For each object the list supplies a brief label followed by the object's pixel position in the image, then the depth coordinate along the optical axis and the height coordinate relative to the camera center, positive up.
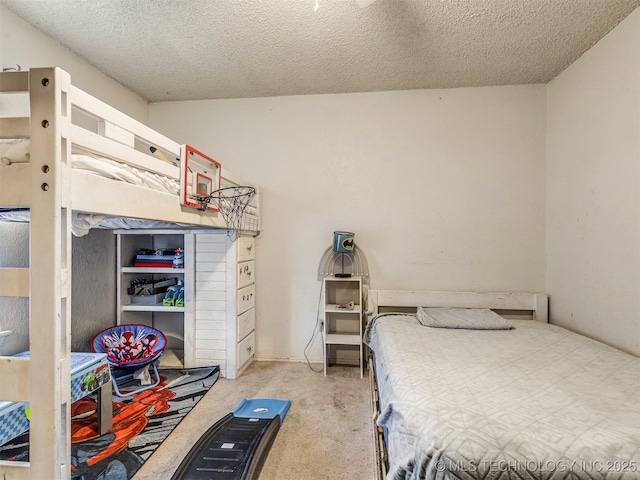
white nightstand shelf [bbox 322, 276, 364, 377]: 2.97 -0.77
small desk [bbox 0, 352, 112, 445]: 1.45 -0.80
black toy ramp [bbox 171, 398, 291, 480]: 1.48 -1.07
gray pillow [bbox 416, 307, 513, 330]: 2.32 -0.59
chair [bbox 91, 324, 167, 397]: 2.41 -0.86
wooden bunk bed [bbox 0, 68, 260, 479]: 1.01 -0.10
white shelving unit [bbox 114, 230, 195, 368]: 2.76 -0.49
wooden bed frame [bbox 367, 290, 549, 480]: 2.75 -0.54
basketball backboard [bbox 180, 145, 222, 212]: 1.81 +0.34
